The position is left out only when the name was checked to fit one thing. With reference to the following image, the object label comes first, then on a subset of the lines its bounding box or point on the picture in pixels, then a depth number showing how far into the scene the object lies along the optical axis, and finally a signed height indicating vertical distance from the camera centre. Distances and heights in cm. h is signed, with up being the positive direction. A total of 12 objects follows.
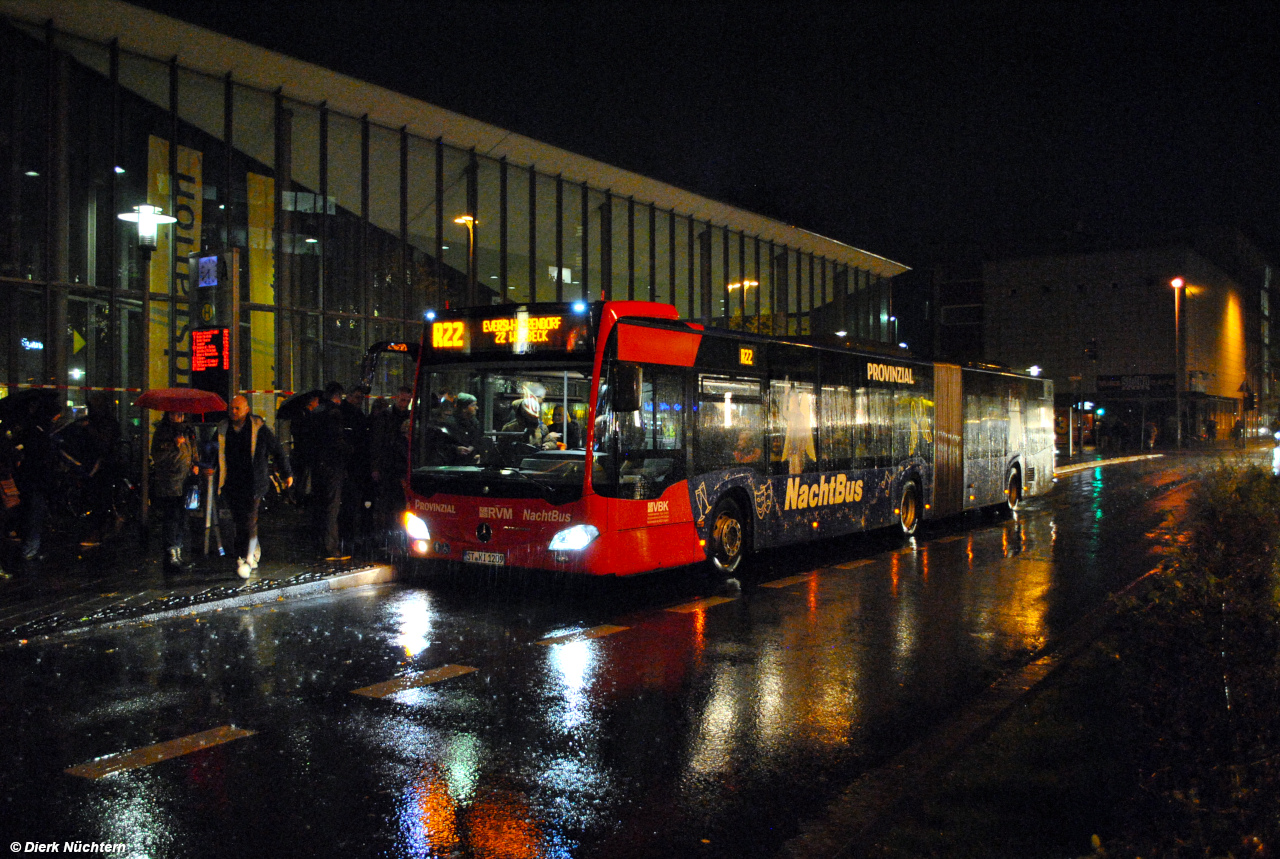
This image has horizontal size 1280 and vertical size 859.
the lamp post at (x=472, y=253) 2389 +450
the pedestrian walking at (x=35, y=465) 1147 -25
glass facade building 1741 +508
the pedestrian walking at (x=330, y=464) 1206 -28
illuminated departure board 1298 +118
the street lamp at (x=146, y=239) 1273 +256
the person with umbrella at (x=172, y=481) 1105 -42
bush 314 -105
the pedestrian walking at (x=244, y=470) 1078 -30
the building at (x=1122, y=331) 7219 +783
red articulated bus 987 -3
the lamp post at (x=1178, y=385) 4696 +275
